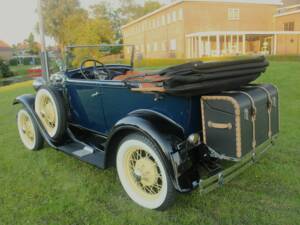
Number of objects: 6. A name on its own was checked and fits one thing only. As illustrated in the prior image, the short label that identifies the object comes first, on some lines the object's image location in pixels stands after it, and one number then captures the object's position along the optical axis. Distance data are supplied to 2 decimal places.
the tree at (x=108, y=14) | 42.53
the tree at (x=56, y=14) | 35.69
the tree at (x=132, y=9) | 49.78
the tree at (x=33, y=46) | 64.43
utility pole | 4.32
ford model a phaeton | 2.11
